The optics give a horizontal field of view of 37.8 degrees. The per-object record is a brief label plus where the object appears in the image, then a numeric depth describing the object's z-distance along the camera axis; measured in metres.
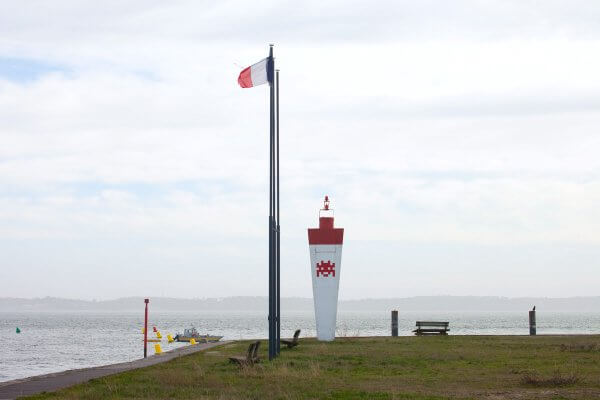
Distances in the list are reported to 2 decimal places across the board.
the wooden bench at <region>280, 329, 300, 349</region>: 31.83
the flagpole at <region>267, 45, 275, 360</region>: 27.62
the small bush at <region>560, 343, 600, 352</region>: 30.22
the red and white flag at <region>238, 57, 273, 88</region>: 29.55
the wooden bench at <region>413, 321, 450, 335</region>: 42.21
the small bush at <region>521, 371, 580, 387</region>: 19.59
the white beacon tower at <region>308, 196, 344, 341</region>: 35.59
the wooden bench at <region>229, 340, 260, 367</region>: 23.72
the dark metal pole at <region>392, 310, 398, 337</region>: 42.42
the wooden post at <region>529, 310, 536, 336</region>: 43.51
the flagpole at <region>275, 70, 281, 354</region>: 29.32
